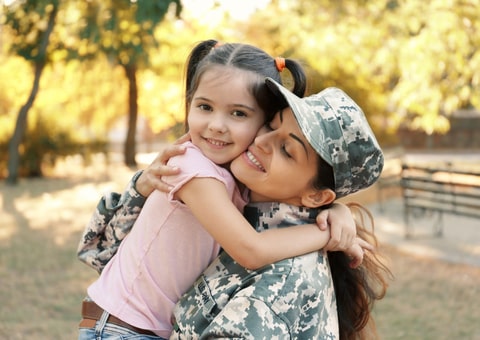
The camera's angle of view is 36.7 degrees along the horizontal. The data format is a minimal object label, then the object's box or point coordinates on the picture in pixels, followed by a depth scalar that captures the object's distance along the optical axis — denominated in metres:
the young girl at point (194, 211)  2.06
